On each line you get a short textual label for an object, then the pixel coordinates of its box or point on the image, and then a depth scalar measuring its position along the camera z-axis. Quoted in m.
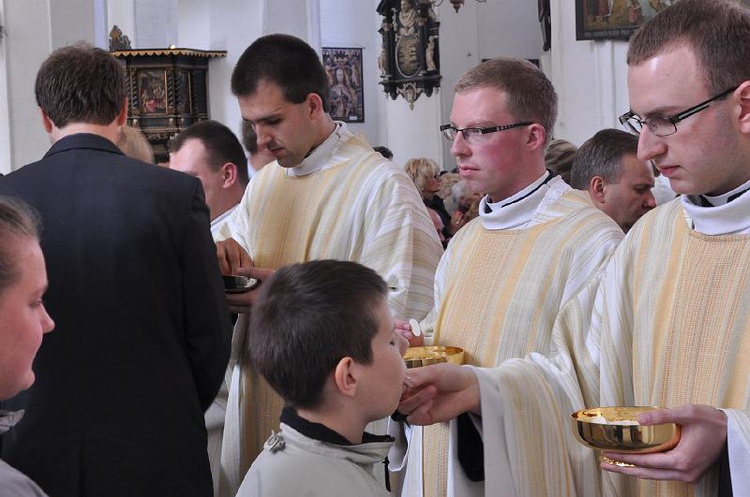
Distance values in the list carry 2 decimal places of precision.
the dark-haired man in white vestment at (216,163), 4.97
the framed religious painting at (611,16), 11.39
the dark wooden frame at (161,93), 15.45
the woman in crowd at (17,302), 2.09
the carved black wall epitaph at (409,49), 19.50
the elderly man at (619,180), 4.67
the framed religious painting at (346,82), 26.70
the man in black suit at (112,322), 3.22
